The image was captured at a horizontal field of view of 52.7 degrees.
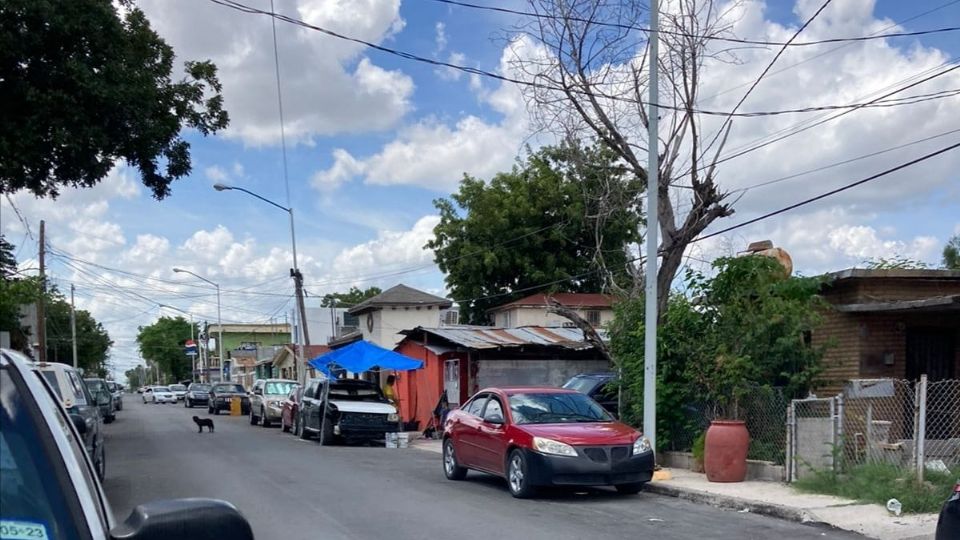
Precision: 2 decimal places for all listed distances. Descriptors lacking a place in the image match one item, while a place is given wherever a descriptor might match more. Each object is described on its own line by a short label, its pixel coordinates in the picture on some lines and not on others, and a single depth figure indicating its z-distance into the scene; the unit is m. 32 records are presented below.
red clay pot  13.93
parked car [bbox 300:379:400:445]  23.67
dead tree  18.12
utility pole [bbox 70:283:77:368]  61.11
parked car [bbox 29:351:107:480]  13.25
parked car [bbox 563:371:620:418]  21.36
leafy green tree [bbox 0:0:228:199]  16.09
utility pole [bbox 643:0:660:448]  15.17
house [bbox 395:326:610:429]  27.34
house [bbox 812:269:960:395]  15.97
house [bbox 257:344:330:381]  57.40
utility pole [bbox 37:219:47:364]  37.03
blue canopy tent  26.20
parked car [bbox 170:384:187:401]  73.81
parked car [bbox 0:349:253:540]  2.32
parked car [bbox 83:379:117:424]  31.52
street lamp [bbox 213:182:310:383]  35.50
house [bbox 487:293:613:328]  40.34
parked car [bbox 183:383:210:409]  54.66
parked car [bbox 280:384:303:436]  27.95
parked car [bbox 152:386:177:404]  73.00
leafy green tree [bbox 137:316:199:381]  125.94
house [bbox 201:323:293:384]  89.06
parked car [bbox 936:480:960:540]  6.29
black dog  27.31
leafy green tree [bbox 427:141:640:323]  41.47
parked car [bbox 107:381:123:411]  48.90
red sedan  12.63
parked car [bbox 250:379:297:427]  33.22
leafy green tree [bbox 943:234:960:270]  37.38
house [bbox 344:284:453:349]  43.97
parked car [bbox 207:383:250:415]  45.91
